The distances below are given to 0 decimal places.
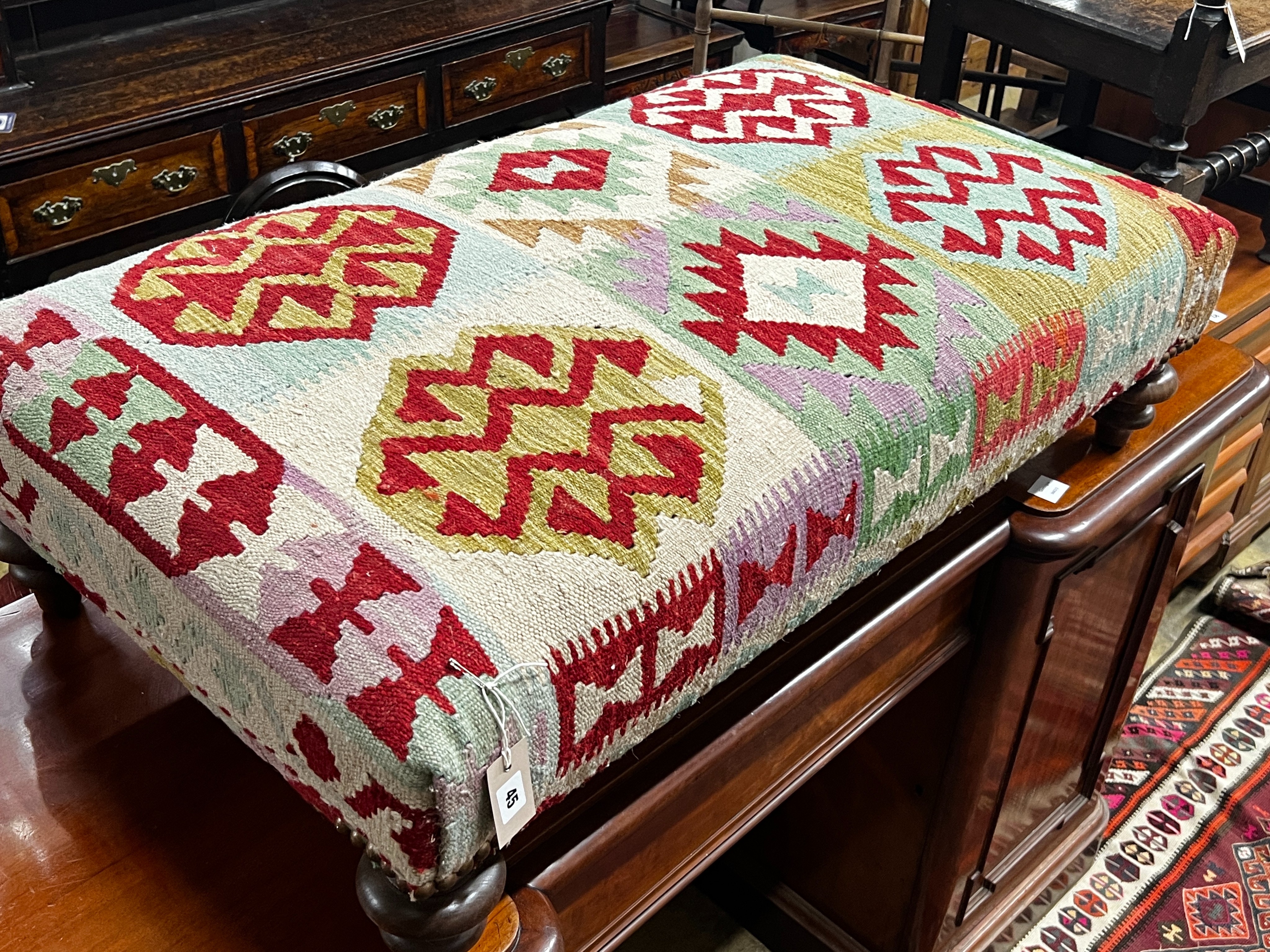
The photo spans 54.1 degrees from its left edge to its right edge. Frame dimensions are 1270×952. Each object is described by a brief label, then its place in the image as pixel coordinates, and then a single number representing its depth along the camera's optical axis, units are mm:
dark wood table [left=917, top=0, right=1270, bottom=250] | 1201
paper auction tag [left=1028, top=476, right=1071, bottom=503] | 887
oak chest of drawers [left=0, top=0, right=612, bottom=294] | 1648
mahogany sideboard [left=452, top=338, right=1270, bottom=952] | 683
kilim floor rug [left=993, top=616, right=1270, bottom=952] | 1381
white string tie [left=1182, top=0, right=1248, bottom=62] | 1158
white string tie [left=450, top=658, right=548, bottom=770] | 478
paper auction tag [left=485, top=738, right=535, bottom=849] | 488
